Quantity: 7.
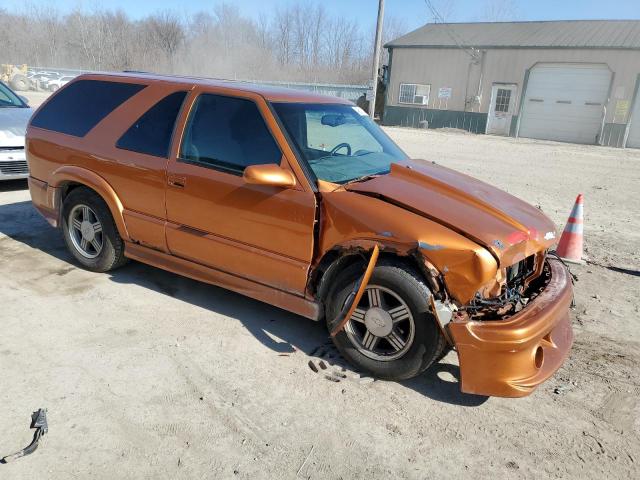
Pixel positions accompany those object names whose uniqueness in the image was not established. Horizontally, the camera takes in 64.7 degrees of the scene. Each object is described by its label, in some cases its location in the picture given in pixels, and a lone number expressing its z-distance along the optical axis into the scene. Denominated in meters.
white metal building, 23.27
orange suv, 2.98
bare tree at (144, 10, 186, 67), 74.25
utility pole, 19.97
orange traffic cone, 5.74
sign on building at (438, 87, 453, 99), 27.94
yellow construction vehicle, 39.22
